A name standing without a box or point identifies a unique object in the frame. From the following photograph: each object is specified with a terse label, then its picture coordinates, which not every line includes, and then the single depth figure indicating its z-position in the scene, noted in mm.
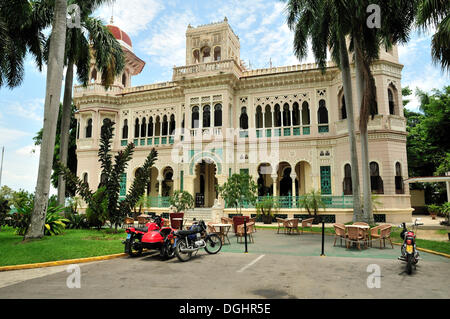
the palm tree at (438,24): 9039
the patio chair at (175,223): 13158
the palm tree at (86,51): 15530
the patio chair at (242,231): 11844
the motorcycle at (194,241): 8055
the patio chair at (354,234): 9914
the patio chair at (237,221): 13070
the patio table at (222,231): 10992
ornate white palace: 18750
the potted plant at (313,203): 17922
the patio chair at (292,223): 14000
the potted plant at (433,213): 22216
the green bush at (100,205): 12969
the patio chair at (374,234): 10386
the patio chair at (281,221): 14086
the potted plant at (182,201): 18992
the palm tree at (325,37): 14148
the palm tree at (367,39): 12695
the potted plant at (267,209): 18859
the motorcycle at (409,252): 6461
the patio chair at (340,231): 10441
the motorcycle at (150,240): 8227
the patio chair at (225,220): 14258
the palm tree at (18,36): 12648
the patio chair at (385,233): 10078
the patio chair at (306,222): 14314
